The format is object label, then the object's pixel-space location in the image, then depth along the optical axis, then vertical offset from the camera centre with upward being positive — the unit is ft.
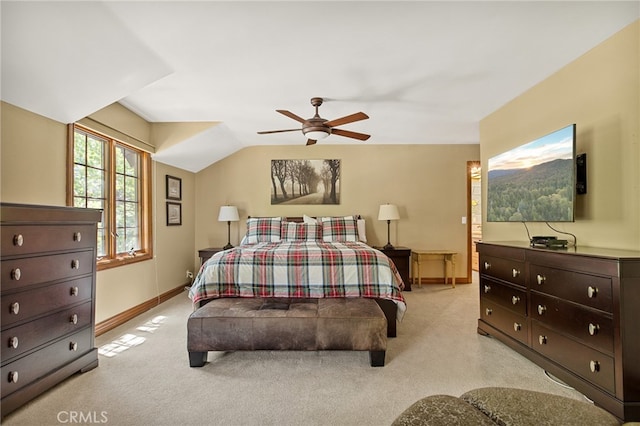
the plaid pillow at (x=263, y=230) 14.61 -0.85
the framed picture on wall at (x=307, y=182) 16.79 +1.75
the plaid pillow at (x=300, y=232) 14.60 -0.96
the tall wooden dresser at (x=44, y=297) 5.37 -1.69
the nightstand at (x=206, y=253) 14.58 -1.96
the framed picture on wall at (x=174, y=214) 14.28 +0.00
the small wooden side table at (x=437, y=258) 15.71 -2.51
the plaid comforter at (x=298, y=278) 8.82 -1.97
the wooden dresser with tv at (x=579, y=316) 5.16 -2.23
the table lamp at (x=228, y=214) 15.78 -0.03
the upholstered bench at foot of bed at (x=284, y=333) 7.12 -2.92
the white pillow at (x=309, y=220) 15.53 -0.39
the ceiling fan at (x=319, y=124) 9.43 +2.96
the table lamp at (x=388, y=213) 15.55 -0.06
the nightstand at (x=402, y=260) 14.97 -2.48
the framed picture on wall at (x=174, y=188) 14.34 +1.32
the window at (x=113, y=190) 9.41 +0.89
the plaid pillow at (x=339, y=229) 14.74 -0.85
